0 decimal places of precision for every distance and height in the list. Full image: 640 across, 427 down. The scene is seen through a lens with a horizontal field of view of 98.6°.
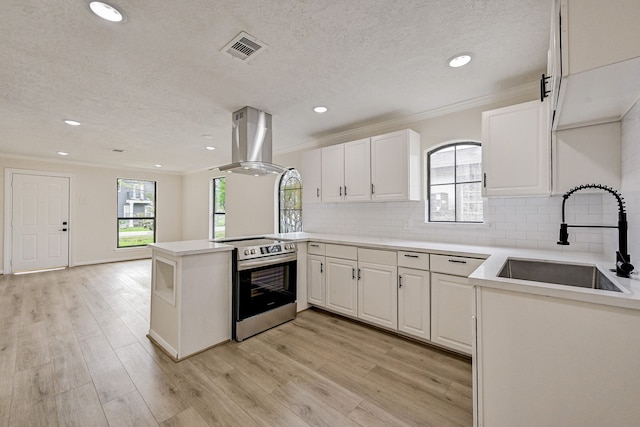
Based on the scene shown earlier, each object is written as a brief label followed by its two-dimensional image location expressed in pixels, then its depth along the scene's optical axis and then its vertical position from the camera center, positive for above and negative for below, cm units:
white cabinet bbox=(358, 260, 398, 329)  277 -83
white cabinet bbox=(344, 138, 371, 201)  336 +57
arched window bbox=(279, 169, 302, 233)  495 +24
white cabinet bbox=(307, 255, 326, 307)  338 -82
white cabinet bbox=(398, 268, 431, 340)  255 -83
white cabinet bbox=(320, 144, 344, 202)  363 +56
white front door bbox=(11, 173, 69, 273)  556 -16
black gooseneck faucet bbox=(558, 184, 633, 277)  142 -20
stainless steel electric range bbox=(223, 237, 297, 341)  272 -75
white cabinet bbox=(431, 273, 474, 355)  233 -84
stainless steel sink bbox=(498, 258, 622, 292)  181 -40
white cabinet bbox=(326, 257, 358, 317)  308 -82
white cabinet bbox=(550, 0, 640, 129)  109 +71
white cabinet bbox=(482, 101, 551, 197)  220 +55
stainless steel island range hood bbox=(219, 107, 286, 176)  307 +83
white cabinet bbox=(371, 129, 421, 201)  305 +57
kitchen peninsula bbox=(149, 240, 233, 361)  242 -77
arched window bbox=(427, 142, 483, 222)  297 +37
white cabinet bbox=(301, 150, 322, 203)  390 +56
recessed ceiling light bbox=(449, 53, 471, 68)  208 +121
